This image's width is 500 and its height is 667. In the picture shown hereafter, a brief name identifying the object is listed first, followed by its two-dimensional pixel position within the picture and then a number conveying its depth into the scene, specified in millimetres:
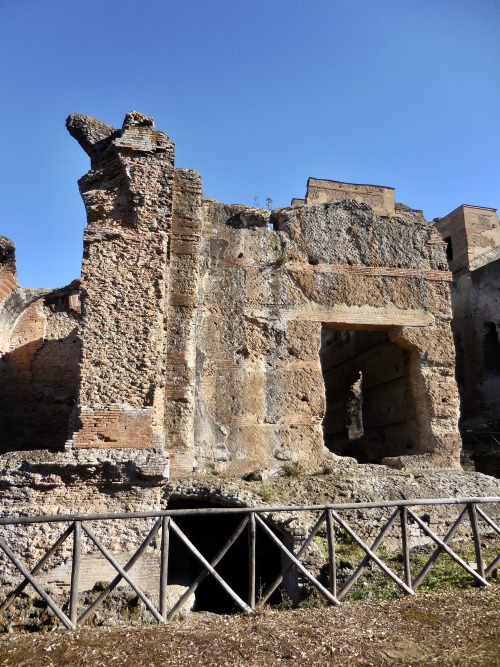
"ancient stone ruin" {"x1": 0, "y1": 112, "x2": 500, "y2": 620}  6559
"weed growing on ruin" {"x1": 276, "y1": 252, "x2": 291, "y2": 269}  8648
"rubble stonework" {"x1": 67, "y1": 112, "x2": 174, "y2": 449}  6699
